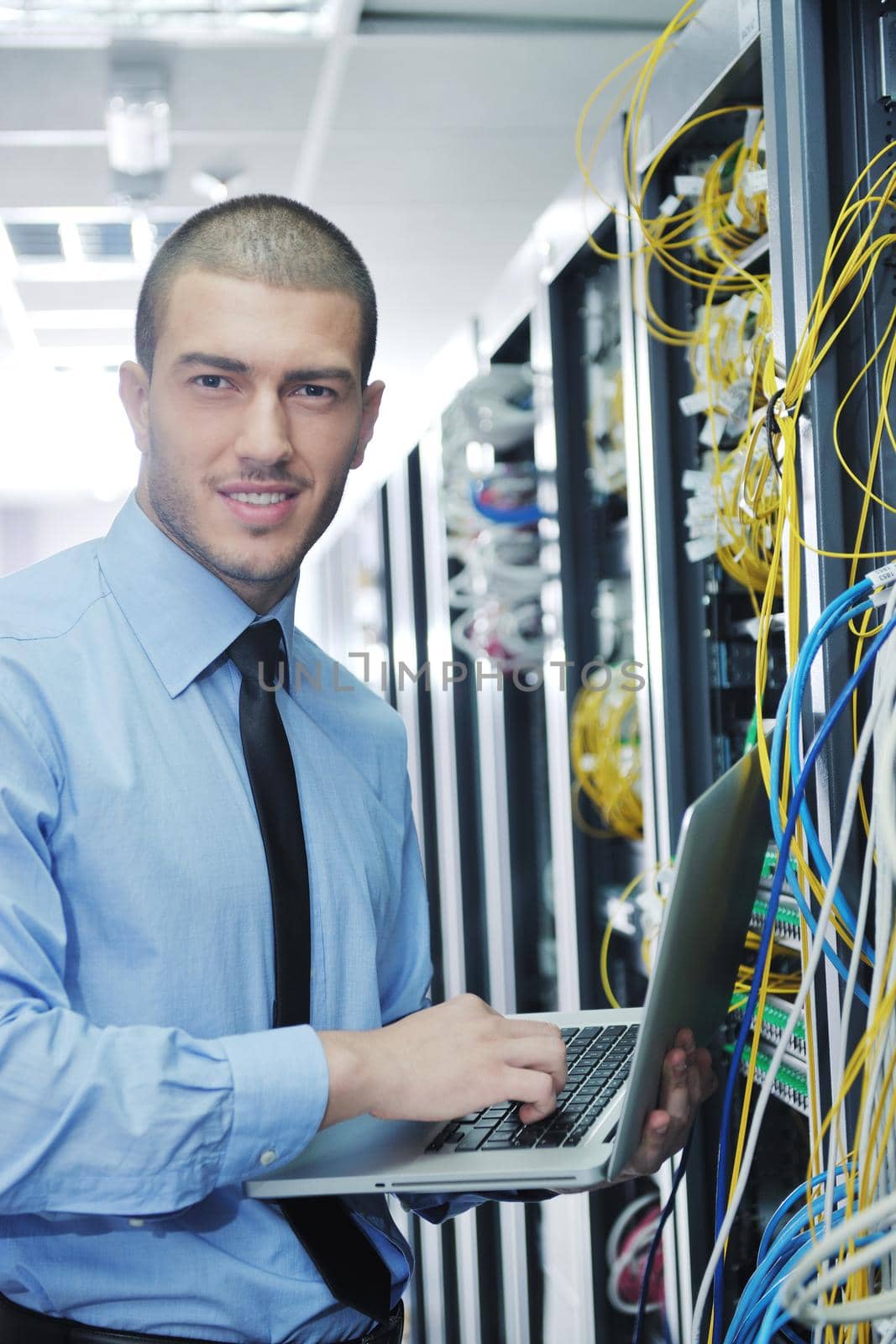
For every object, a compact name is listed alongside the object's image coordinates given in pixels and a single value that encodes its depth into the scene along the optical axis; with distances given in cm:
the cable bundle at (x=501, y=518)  253
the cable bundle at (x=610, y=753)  210
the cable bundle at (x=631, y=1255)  204
